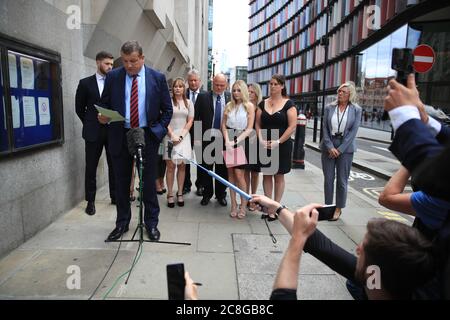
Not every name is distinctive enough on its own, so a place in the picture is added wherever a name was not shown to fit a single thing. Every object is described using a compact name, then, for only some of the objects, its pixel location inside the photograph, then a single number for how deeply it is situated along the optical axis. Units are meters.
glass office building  18.00
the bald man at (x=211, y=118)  5.42
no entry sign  8.66
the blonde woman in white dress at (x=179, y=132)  5.31
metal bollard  9.44
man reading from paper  3.83
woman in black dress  4.92
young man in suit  4.80
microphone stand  3.53
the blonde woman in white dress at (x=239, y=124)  5.02
